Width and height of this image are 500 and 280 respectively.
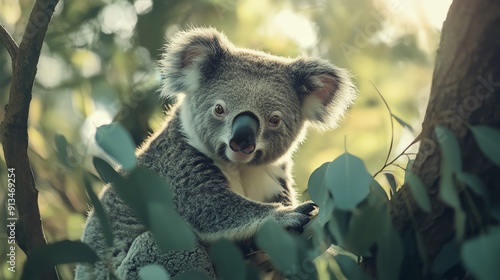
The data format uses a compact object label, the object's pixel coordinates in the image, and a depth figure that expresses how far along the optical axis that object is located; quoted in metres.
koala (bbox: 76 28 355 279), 3.33
